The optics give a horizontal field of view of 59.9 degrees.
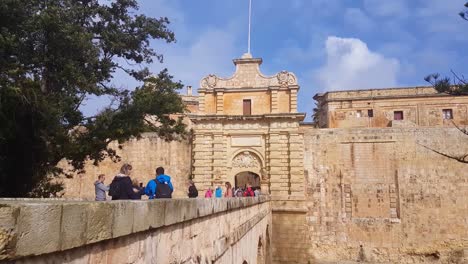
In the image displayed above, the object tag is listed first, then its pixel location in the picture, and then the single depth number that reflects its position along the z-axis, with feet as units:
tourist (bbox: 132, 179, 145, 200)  21.29
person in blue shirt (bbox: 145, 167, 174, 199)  22.31
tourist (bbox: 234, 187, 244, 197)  51.68
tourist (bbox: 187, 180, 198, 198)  33.46
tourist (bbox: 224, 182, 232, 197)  43.04
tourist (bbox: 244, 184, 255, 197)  48.22
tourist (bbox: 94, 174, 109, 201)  24.57
